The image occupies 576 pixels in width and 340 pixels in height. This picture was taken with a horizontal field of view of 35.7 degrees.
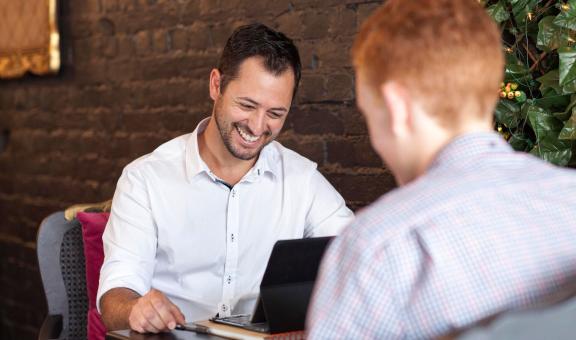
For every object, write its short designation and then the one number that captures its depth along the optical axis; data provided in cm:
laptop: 163
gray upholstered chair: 266
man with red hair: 106
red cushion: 257
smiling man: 240
